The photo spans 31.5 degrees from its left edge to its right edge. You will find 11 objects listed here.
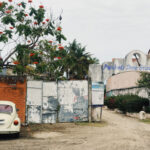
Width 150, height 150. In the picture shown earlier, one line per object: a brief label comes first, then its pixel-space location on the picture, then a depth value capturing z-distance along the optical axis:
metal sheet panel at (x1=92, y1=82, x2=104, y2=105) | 17.59
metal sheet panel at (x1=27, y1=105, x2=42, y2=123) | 16.05
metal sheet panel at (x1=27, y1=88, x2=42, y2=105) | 16.16
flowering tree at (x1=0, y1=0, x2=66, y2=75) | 14.32
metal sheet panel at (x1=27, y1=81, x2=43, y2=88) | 16.23
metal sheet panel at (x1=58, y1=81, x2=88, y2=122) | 16.81
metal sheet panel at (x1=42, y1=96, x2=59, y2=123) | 16.41
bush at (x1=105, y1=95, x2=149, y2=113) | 24.69
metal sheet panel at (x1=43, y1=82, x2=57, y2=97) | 16.53
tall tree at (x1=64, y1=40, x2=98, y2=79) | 41.84
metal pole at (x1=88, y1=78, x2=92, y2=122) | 17.26
